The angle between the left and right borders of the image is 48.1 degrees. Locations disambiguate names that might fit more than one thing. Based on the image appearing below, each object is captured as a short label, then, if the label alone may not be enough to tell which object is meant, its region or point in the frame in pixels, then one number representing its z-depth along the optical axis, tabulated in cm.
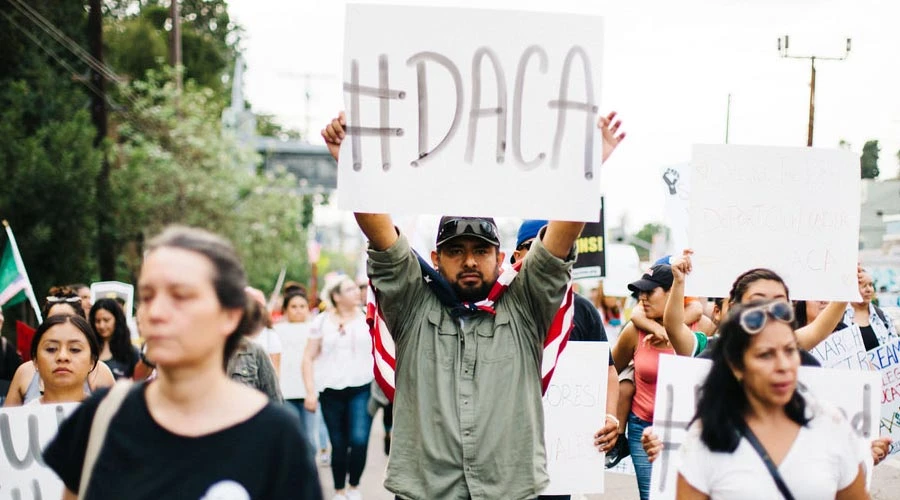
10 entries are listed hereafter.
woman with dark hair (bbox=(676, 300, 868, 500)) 300
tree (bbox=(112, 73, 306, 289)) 2373
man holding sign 347
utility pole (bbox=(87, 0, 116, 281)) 1589
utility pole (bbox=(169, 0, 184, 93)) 2384
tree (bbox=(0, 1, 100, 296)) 1361
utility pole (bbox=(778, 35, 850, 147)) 2581
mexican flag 890
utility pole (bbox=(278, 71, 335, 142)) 5722
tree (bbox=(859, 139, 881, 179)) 3678
